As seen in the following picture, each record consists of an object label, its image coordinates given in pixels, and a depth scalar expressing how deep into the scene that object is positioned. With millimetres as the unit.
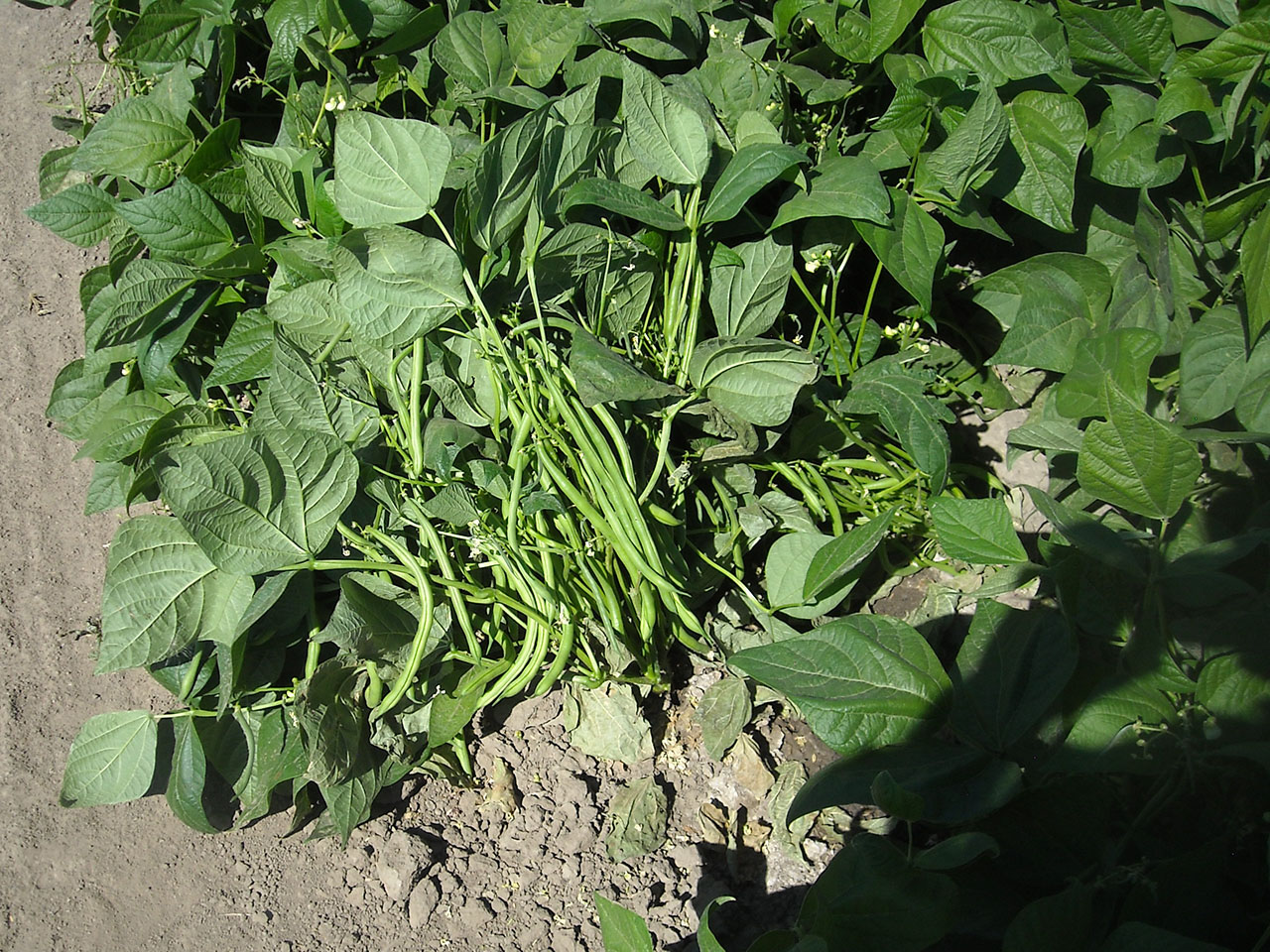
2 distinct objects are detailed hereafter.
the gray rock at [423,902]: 1136
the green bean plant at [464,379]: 1034
